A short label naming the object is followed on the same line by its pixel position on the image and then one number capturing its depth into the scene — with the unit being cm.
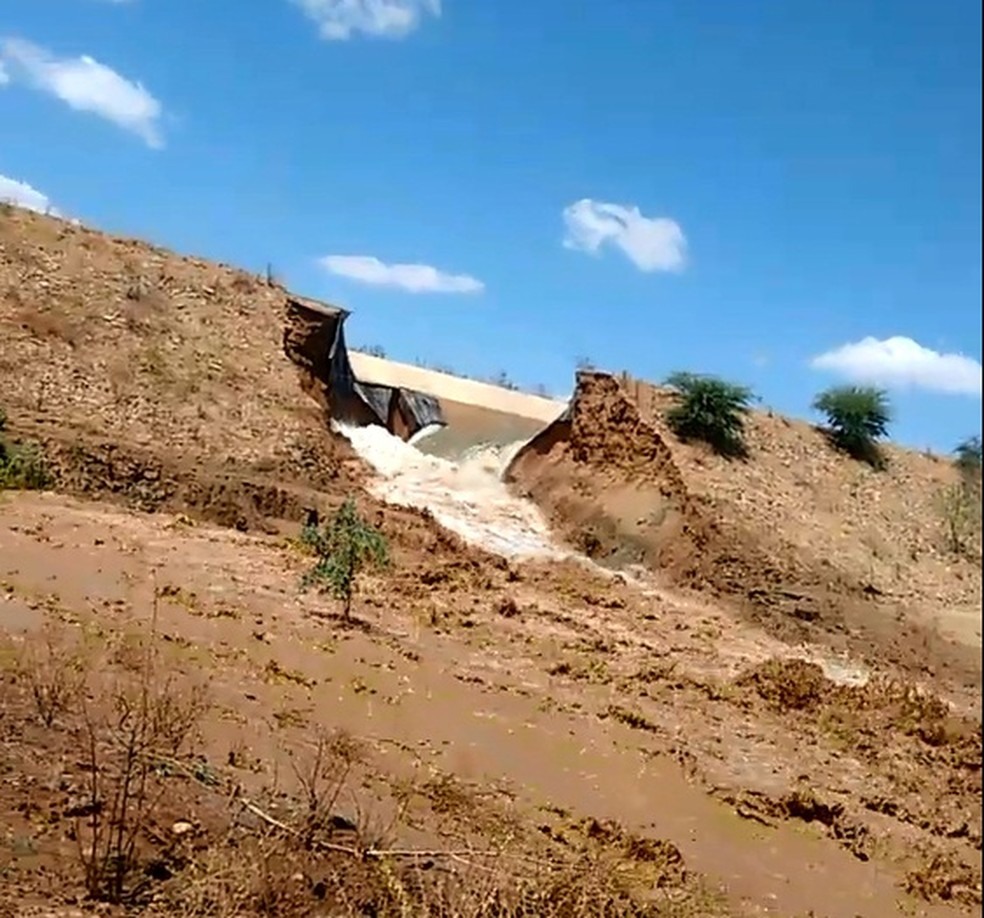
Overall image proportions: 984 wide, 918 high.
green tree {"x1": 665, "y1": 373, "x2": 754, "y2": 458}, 2098
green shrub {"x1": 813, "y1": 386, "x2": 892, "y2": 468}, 2206
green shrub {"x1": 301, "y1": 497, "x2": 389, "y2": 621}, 998
